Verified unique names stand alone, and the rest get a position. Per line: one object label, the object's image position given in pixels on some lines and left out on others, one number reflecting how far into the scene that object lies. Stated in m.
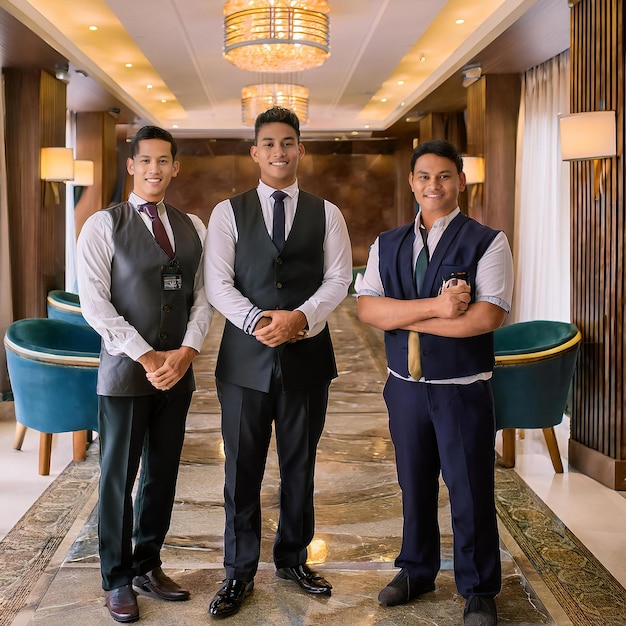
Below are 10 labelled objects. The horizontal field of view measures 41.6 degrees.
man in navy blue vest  2.82
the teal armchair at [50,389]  4.76
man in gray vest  2.86
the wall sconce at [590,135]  4.73
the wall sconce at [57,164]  7.33
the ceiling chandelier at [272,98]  10.46
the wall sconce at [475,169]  8.49
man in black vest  2.96
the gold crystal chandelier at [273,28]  6.80
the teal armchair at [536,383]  4.81
